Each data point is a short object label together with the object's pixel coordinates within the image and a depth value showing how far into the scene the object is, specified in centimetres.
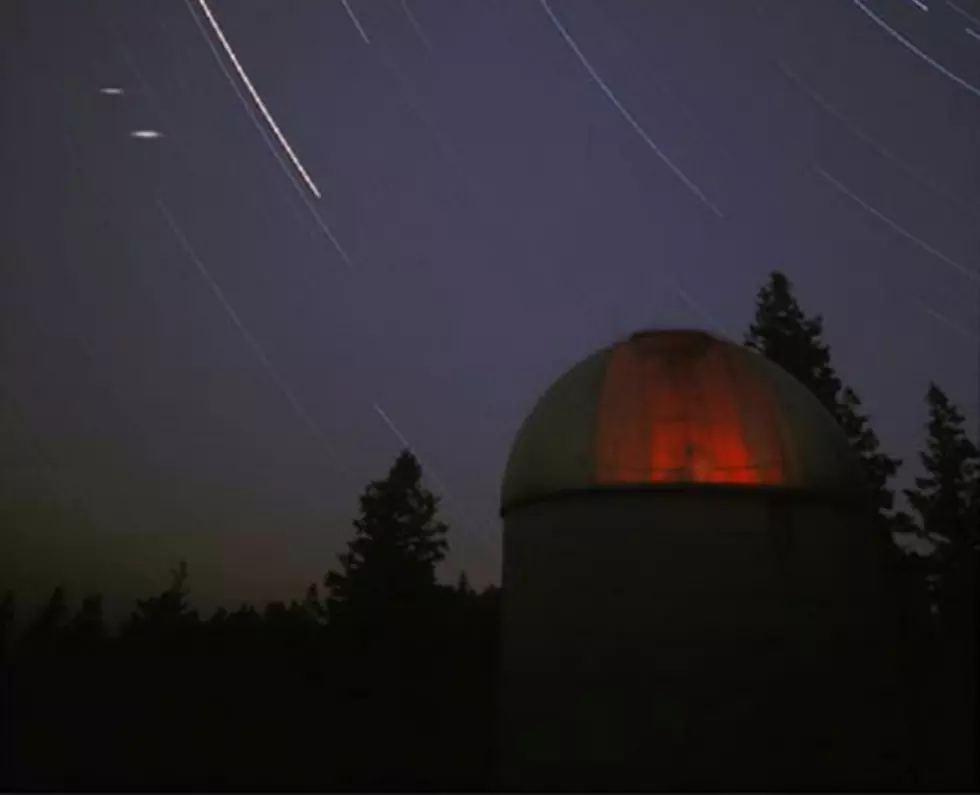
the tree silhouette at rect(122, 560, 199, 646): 2525
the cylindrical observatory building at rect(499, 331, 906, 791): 945
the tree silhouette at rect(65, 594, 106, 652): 1883
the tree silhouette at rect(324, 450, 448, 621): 3119
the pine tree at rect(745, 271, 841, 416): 2541
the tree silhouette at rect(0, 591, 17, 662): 4096
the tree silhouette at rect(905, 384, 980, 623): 2811
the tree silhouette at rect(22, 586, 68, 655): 4793
